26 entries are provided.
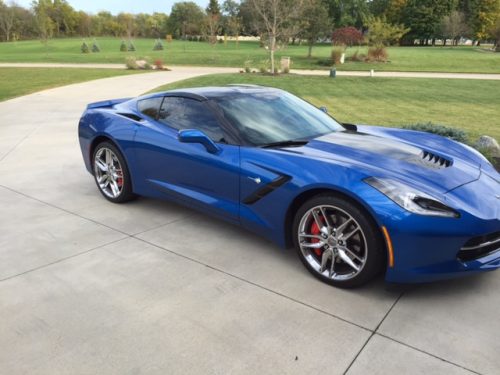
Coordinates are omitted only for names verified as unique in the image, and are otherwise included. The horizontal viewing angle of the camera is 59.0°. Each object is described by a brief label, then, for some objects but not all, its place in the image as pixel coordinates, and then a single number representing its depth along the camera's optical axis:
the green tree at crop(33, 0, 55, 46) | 51.34
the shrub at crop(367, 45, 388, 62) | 31.70
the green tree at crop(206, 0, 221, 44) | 92.64
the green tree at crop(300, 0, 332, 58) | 33.78
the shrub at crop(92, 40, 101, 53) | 47.41
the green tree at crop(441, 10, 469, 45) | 66.19
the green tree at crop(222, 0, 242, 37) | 95.44
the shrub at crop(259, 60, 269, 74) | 22.67
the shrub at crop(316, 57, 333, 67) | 29.72
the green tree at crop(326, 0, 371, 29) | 77.12
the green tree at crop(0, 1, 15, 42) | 83.44
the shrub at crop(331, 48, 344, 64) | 29.95
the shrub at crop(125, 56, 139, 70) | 27.45
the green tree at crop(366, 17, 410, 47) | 32.44
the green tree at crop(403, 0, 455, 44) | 73.31
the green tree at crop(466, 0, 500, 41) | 65.62
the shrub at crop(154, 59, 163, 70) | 27.71
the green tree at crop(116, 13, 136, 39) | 94.43
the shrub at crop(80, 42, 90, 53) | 46.44
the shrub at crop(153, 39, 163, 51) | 48.68
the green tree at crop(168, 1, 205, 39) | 89.81
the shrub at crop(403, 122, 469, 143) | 6.18
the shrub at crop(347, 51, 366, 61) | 32.16
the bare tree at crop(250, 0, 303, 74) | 22.34
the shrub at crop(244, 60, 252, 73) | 23.45
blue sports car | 2.76
